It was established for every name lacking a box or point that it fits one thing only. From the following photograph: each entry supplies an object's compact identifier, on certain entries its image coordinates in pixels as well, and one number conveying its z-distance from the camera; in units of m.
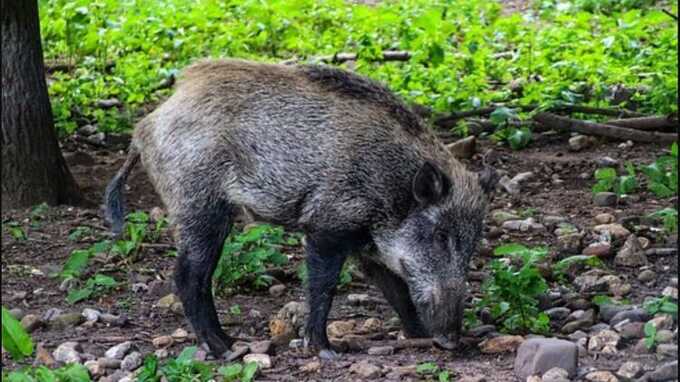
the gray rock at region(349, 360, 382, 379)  9.00
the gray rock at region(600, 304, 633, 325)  10.22
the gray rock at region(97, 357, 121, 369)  9.53
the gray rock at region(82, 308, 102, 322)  10.88
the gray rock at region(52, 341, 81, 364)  9.68
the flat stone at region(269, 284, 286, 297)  11.72
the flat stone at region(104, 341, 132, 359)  9.80
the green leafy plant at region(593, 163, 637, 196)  13.78
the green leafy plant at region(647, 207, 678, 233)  12.40
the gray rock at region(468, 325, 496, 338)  10.15
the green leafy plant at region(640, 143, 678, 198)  13.34
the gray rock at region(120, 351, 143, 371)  9.54
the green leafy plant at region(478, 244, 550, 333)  10.03
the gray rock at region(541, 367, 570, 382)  8.48
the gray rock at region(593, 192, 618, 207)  13.83
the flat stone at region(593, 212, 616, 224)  13.16
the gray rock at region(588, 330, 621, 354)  9.30
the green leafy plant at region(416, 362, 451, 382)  8.91
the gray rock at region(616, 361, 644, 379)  8.52
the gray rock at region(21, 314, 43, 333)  10.59
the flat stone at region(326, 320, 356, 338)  10.58
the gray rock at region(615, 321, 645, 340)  9.51
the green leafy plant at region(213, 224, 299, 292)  11.55
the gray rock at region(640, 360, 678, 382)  8.29
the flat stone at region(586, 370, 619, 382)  8.48
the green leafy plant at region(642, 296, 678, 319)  9.11
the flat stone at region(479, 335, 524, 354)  9.58
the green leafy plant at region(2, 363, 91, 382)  8.34
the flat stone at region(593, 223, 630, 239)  12.57
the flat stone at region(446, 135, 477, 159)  15.65
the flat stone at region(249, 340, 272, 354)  9.78
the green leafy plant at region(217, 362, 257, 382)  8.85
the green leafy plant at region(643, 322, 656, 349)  8.95
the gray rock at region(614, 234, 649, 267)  11.76
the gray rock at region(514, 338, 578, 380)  8.66
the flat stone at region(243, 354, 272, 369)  9.41
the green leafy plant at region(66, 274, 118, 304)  11.36
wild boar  10.12
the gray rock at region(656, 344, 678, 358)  8.81
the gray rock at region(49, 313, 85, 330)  10.74
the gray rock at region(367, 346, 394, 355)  9.81
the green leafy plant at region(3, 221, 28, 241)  13.28
